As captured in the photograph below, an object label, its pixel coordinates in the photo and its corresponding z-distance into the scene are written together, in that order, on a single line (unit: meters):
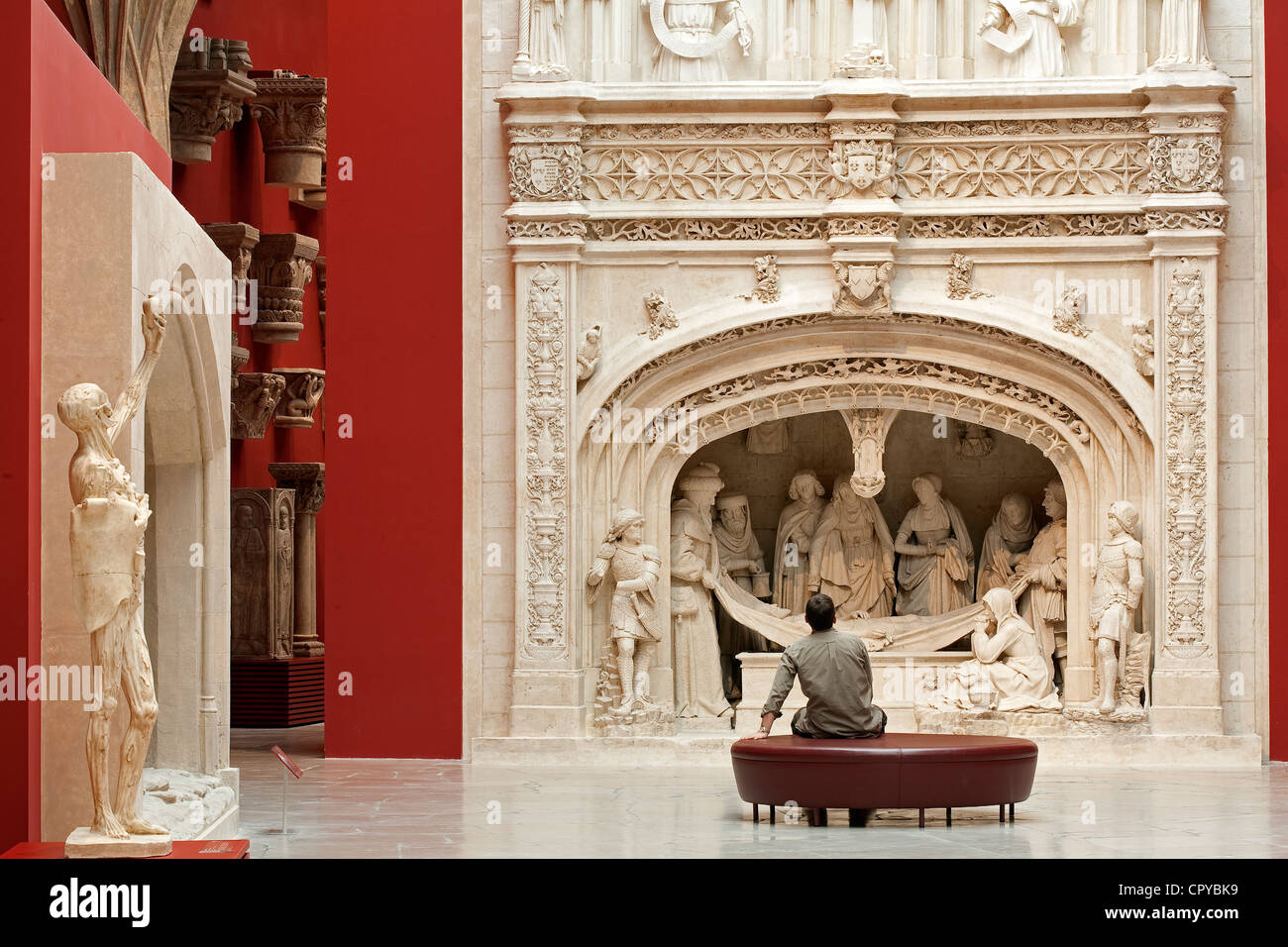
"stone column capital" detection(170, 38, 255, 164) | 18.12
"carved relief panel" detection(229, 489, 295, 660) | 19.21
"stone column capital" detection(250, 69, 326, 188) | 19.45
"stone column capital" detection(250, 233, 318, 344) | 19.58
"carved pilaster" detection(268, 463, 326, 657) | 20.03
